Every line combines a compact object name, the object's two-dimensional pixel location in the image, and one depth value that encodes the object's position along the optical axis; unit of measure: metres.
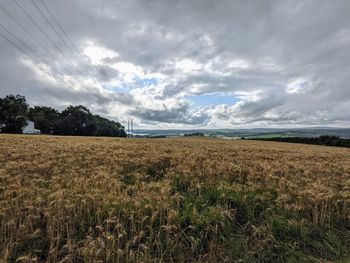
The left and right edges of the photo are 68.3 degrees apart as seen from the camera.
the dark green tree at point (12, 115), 95.38
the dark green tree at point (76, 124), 107.81
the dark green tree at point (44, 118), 113.16
